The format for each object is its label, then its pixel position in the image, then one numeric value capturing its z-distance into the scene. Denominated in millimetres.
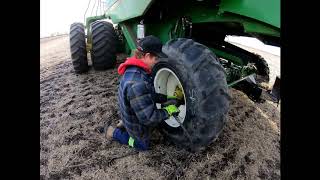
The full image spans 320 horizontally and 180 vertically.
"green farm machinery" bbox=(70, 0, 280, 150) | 1545
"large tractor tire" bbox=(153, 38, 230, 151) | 1627
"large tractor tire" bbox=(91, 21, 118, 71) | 3473
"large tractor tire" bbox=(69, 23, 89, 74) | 3669
